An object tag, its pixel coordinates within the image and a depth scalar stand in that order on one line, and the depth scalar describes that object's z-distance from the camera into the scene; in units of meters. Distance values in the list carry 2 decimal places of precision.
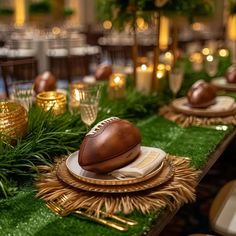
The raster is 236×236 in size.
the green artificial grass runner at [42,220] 0.83
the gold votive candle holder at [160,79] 2.06
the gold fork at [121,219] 0.85
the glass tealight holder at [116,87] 1.85
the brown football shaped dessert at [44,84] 1.84
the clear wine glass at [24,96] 1.42
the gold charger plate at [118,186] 0.93
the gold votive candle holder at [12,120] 1.12
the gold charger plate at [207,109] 1.65
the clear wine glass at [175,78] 1.87
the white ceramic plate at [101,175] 0.94
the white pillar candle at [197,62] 2.59
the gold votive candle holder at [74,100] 1.48
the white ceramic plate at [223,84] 2.18
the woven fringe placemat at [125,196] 0.89
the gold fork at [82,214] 0.84
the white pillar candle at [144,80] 2.00
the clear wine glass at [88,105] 1.29
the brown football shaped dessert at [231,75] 2.22
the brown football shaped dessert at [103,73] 2.26
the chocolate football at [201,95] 1.66
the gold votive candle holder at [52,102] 1.45
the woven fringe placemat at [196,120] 1.62
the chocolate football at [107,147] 0.95
